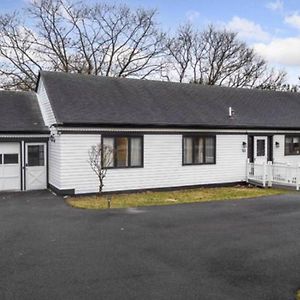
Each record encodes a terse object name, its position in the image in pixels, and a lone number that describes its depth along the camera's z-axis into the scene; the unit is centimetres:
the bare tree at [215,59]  3825
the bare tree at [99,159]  1392
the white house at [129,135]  1411
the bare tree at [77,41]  3011
